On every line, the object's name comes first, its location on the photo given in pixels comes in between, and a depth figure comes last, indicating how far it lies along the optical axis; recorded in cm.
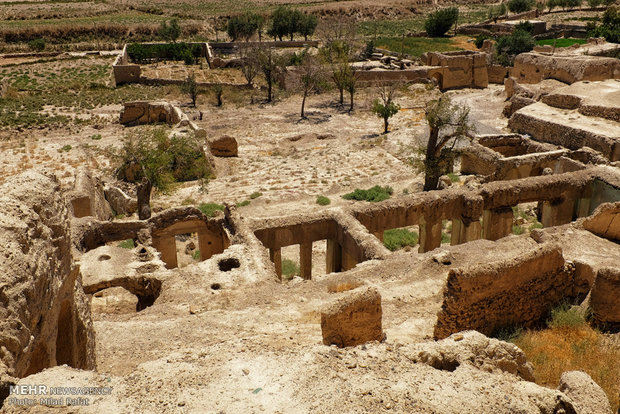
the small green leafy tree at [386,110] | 3459
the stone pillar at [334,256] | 1634
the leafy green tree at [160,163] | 2088
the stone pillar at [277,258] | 1631
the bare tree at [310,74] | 4016
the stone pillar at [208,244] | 1736
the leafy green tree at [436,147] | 2391
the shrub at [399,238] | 2025
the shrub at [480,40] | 6180
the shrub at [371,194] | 2444
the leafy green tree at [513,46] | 5181
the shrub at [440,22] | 6819
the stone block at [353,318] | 934
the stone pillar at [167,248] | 1709
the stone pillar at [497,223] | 1836
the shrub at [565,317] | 1102
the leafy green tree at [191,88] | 3975
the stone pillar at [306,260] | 1641
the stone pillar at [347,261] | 1551
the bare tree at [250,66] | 4466
